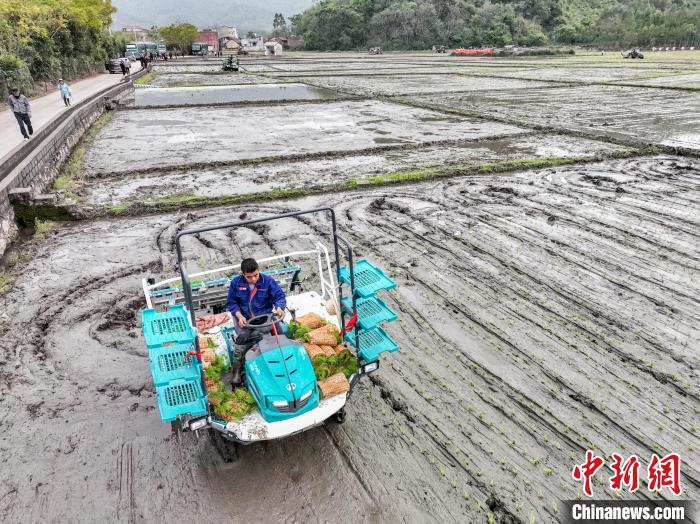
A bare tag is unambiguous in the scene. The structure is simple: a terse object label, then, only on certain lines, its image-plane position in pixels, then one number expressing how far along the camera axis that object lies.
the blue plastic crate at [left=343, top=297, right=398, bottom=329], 4.75
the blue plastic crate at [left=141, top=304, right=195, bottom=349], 3.97
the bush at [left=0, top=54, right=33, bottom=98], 21.86
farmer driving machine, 4.05
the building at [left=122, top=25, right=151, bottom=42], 100.06
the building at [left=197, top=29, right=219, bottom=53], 116.26
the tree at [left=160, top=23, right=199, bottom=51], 83.12
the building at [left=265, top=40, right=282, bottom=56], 78.81
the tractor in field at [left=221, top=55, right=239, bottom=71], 47.50
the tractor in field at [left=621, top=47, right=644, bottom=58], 56.71
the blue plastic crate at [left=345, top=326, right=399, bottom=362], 4.77
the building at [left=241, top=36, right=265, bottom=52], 89.96
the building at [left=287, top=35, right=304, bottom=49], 113.61
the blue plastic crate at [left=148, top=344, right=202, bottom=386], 4.12
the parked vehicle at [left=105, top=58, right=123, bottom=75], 44.07
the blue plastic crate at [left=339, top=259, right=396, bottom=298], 4.68
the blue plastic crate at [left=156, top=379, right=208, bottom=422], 3.96
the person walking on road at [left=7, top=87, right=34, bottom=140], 13.56
